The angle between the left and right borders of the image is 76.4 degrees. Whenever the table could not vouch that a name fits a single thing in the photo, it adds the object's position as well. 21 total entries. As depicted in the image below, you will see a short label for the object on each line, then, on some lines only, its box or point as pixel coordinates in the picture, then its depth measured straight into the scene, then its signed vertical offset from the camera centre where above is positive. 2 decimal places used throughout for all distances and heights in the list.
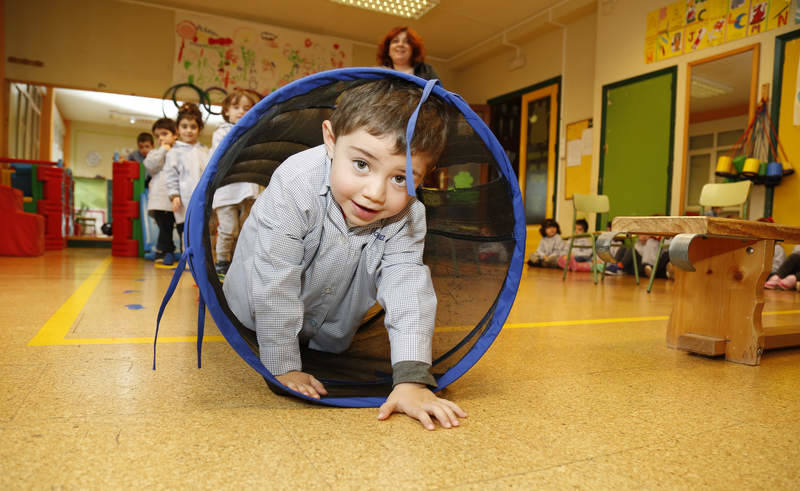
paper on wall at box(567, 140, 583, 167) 5.94 +0.93
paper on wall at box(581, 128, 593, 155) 5.78 +1.04
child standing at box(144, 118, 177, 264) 3.89 +0.22
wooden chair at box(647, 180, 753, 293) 3.56 +0.30
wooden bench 1.29 -0.13
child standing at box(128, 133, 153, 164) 4.82 +0.69
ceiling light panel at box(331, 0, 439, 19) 5.78 +2.55
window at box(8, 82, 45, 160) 6.11 +1.28
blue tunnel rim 0.90 -0.02
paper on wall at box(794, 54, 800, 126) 3.85 +1.03
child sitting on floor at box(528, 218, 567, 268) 5.35 -0.18
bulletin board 5.79 +0.85
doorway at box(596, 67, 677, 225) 4.80 +0.90
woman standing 2.58 +0.90
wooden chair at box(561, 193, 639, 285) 4.18 +0.24
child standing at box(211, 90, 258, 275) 2.17 +0.08
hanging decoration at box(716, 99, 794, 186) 3.92 +0.65
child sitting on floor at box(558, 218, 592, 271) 5.05 -0.24
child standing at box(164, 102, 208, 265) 2.94 +0.36
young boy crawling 0.90 -0.02
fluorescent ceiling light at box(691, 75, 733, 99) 4.43 +1.30
